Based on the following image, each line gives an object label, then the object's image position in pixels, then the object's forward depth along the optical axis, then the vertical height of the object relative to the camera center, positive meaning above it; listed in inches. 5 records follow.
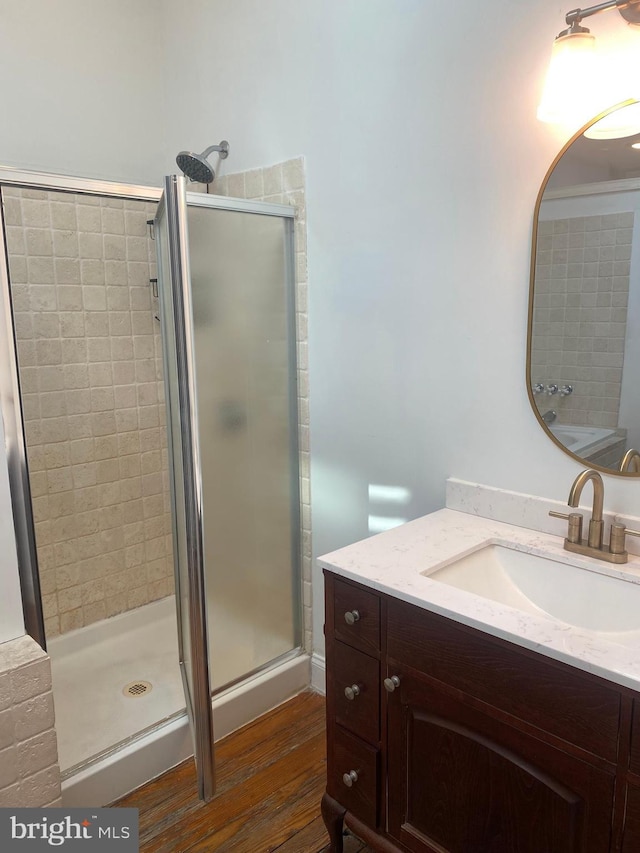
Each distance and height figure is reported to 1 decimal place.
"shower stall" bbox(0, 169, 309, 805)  68.9 -17.7
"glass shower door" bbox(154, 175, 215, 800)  62.1 -12.9
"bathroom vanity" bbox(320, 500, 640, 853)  42.1 -28.5
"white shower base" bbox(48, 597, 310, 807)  73.2 -50.1
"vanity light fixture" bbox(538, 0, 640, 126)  52.2 +21.0
